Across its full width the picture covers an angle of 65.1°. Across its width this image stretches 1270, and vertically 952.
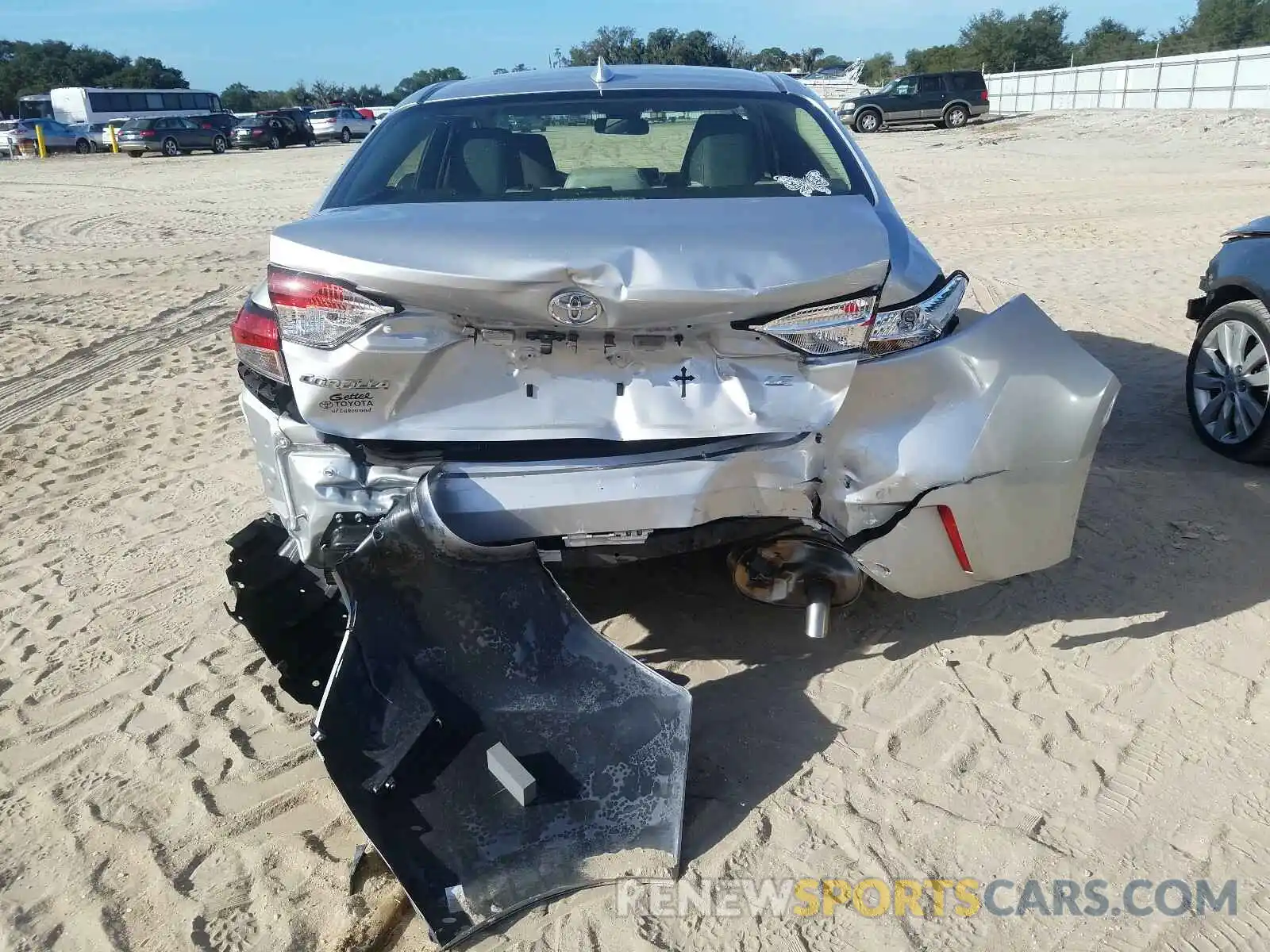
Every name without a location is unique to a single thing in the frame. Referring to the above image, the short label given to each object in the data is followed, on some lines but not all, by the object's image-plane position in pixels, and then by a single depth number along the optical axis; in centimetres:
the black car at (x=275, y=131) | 3653
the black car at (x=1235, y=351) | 446
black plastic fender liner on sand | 238
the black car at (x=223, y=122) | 3559
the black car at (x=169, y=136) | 3303
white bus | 3938
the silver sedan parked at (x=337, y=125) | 3906
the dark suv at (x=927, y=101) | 3003
